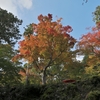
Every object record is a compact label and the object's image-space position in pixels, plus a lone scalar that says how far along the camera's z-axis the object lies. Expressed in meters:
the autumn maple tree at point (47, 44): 14.77
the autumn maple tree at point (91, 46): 16.03
